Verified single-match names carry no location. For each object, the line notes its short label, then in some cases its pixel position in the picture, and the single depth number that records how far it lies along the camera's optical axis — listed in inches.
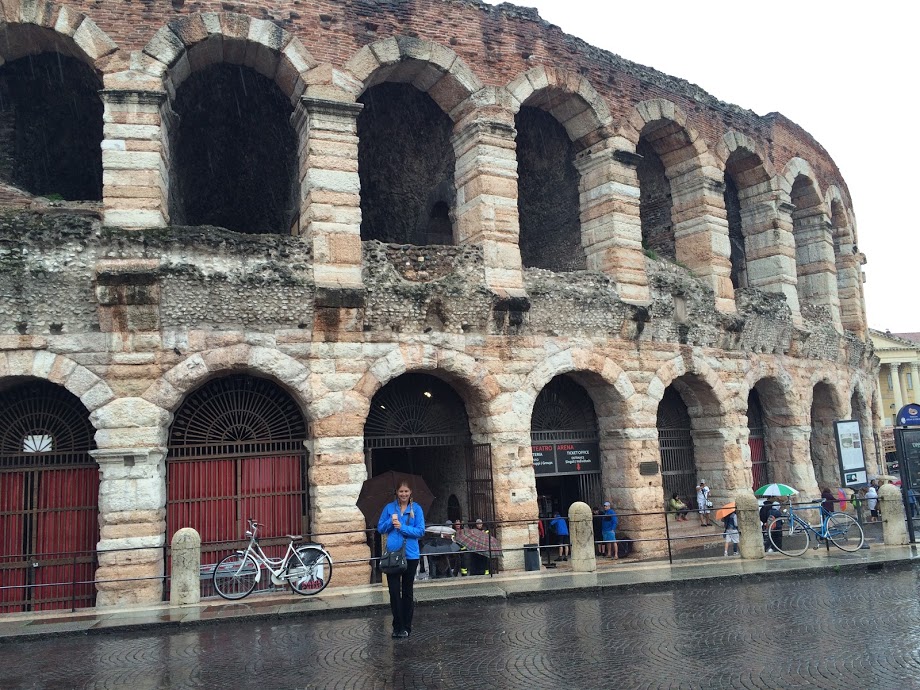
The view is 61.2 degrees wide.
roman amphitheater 432.8
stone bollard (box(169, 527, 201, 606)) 382.9
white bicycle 395.5
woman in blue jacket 287.9
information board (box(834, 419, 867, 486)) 591.8
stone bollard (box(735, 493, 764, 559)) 474.9
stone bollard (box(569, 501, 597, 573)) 448.1
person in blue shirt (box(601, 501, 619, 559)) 537.8
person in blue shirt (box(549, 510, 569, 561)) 540.7
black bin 487.5
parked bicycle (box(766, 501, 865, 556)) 497.0
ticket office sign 553.3
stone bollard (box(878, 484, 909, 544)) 514.0
